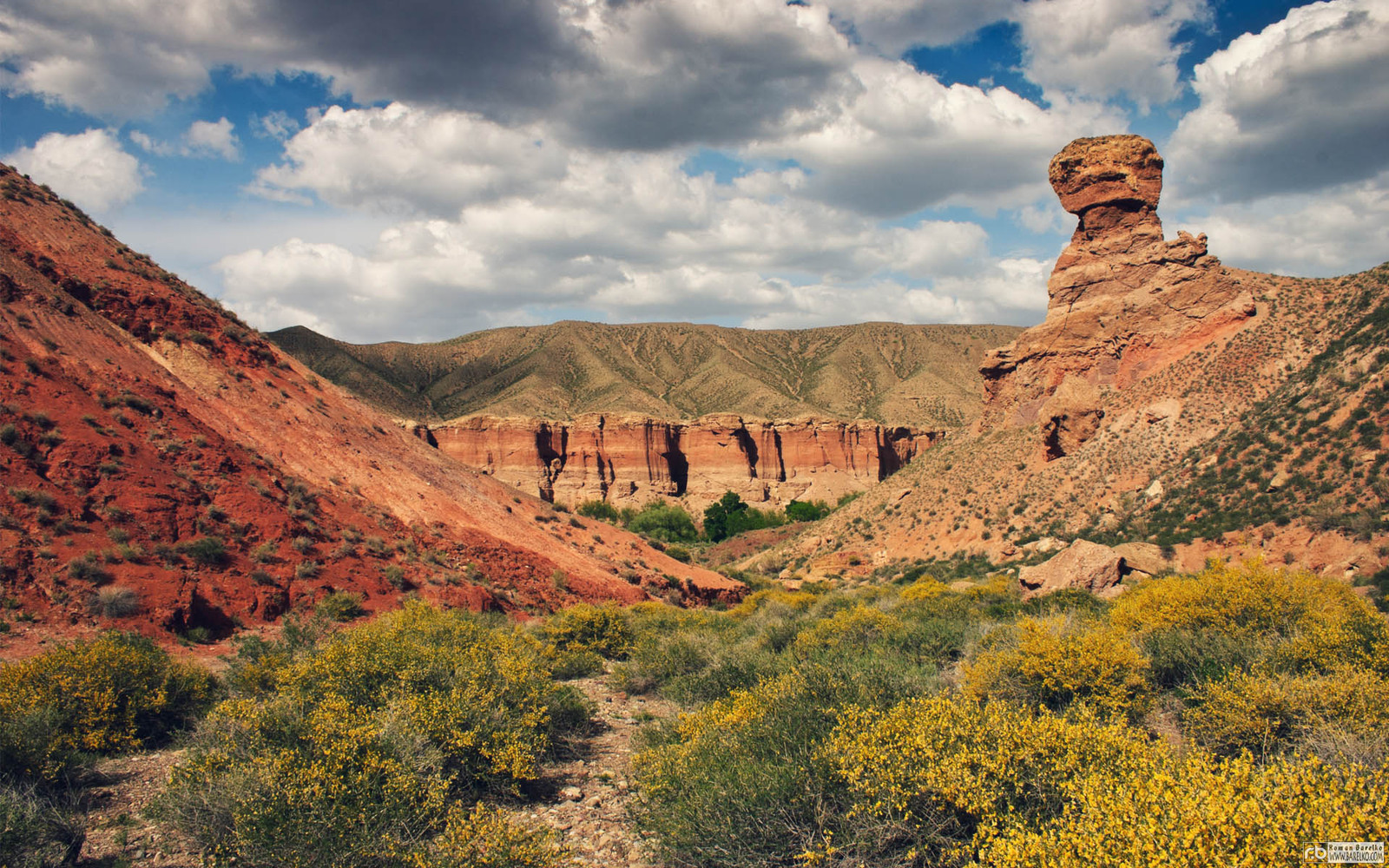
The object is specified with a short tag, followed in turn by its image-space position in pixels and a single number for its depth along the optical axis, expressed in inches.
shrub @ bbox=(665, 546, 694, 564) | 1195.3
